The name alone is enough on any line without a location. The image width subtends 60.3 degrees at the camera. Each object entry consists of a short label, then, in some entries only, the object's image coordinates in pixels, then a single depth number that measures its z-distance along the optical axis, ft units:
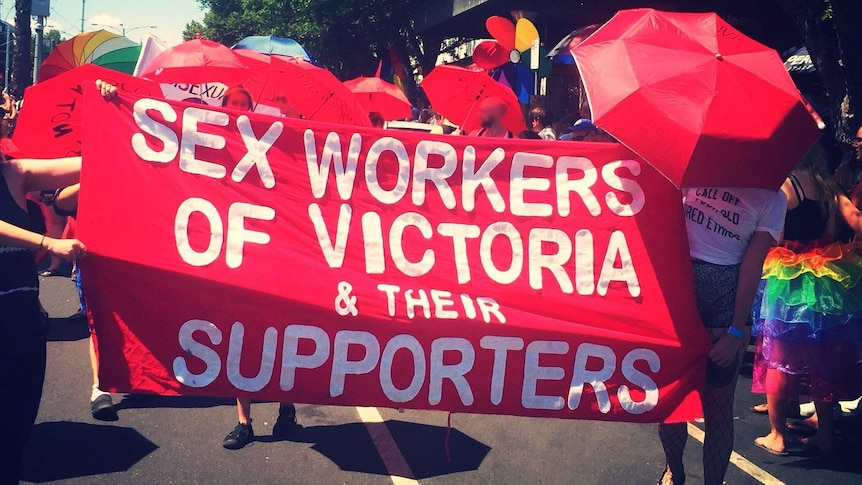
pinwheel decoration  39.04
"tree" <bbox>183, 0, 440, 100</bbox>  90.53
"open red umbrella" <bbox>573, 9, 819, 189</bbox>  9.55
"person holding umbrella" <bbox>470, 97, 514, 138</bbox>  18.89
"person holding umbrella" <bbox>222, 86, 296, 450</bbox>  14.38
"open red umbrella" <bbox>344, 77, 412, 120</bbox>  30.83
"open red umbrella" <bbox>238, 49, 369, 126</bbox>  21.44
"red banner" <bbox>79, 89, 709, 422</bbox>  10.66
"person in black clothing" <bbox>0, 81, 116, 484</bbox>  8.89
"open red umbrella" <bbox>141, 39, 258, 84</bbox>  20.56
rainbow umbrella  23.72
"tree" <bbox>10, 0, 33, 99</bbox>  64.44
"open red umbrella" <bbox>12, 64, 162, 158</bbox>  14.05
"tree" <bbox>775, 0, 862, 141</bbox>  28.58
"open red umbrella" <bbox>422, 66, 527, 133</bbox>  24.89
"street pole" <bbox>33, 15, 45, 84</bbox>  67.49
